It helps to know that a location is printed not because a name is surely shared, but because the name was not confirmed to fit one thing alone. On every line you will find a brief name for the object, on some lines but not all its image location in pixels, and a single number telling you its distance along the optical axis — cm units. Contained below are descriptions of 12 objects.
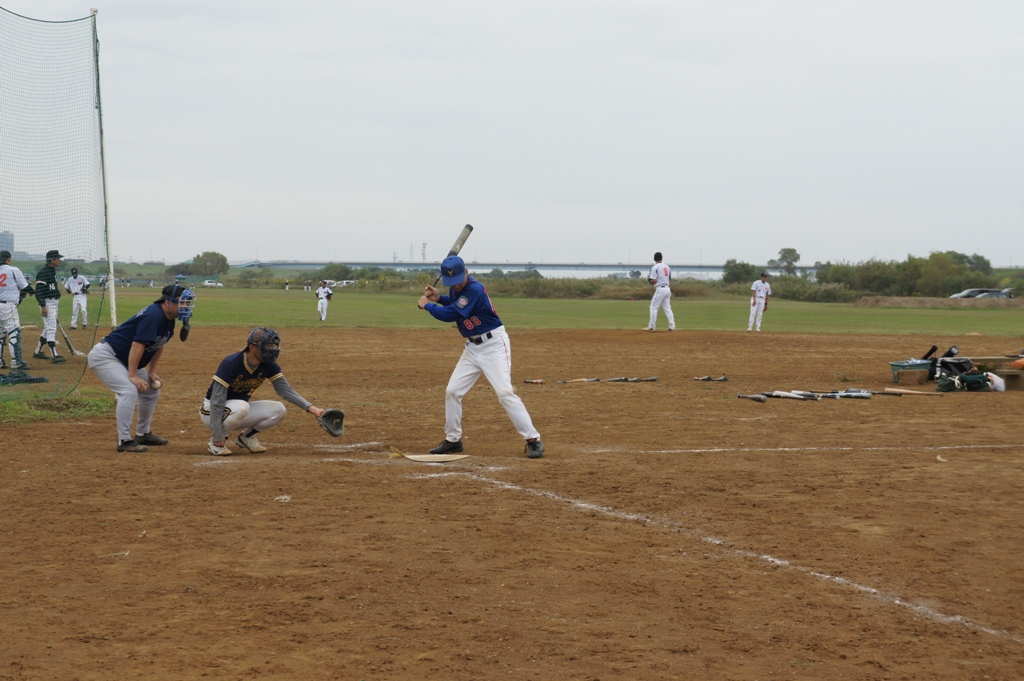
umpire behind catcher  948
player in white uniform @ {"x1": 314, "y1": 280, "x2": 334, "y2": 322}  3706
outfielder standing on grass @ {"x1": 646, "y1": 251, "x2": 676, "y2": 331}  2788
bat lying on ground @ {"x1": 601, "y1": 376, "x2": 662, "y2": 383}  1747
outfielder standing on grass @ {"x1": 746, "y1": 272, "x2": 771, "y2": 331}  3097
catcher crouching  924
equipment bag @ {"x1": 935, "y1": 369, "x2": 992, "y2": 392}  1565
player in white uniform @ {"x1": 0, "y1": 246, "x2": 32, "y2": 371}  1650
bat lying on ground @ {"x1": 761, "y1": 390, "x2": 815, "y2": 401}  1489
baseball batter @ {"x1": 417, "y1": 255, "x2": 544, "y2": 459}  955
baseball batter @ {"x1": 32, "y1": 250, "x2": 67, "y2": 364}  1467
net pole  1511
